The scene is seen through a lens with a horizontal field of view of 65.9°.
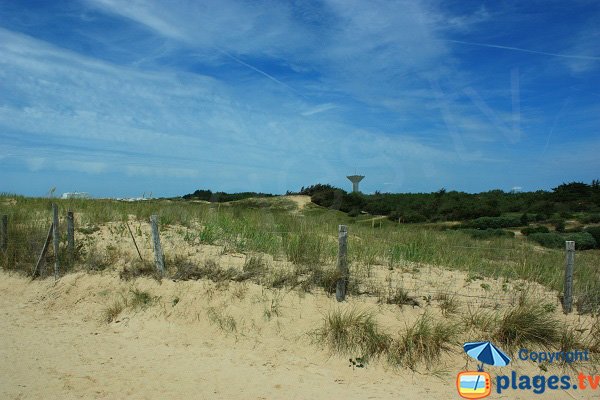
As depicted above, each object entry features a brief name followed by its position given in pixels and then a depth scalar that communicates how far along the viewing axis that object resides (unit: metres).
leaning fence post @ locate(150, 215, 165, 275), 9.72
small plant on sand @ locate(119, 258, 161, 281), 9.86
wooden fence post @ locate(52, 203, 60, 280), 10.89
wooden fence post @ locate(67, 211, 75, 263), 11.23
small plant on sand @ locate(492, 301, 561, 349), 7.26
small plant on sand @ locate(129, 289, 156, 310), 9.00
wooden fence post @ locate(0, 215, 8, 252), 12.51
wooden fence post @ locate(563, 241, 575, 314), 8.00
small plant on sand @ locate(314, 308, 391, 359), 7.18
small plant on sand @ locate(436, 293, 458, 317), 7.95
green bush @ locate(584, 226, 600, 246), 22.43
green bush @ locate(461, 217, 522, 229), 27.58
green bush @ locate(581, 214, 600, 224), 27.03
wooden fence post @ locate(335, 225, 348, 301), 8.36
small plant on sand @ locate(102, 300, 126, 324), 8.95
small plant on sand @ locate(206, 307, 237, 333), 8.07
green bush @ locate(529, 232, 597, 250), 19.90
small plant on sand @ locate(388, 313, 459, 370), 6.93
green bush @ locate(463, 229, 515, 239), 21.33
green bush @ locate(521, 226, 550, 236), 24.52
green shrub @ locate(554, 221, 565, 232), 26.01
